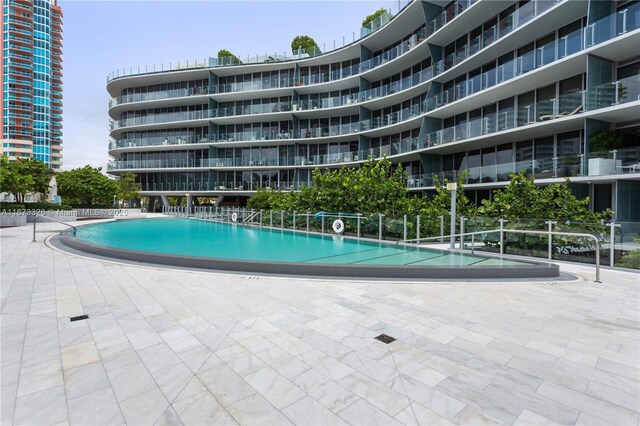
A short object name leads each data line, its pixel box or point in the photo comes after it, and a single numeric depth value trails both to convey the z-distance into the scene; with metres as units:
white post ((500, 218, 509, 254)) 11.82
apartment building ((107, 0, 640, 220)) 14.38
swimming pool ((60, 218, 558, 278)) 8.66
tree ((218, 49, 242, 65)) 38.76
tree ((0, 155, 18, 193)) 25.94
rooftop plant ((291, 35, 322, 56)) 38.87
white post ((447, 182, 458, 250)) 12.45
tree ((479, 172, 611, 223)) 11.39
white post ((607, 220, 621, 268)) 9.73
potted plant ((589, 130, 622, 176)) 13.51
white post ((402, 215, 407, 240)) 15.32
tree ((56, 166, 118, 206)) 39.06
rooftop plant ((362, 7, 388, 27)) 32.67
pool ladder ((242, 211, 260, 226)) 25.13
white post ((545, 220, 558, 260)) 10.82
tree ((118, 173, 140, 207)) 39.53
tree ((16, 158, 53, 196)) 34.06
